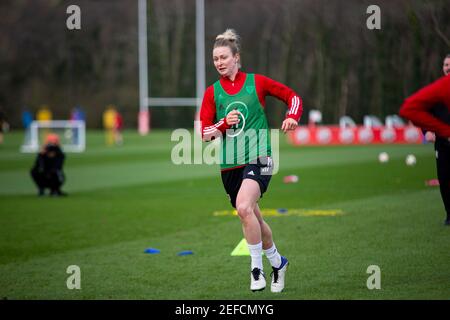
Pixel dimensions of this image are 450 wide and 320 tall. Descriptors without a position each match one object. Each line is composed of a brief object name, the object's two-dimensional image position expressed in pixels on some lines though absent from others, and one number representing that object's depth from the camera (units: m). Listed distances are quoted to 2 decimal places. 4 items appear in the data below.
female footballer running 14.75
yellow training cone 19.02
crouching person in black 34.69
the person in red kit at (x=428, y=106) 12.36
